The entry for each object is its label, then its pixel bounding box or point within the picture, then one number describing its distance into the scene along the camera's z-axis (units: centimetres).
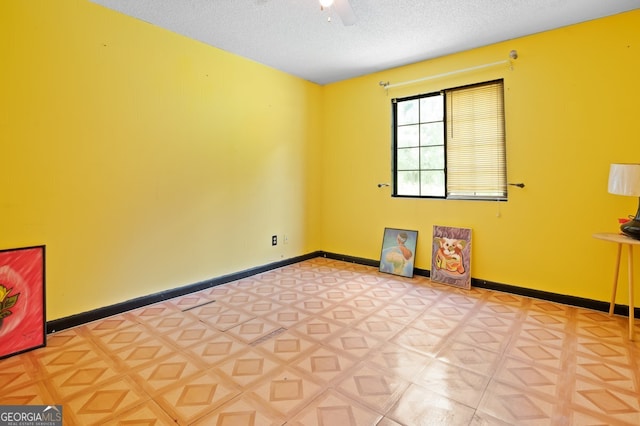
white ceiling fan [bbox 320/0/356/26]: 218
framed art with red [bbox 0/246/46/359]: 217
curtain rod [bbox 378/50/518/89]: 326
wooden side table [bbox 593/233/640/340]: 237
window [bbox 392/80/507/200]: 346
